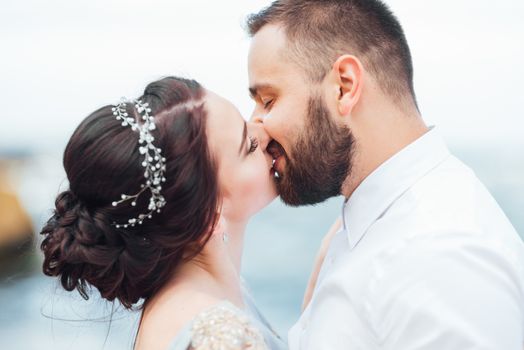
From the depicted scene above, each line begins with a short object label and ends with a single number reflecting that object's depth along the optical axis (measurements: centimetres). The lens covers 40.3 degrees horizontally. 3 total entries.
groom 157
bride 168
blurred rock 502
